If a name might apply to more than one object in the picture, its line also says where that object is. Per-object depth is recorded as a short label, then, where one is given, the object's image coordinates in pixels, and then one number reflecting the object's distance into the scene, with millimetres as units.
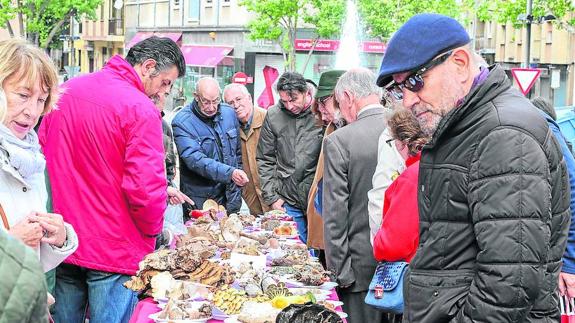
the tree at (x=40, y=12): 48594
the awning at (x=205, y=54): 44844
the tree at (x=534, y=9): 32438
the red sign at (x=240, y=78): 29381
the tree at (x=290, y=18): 39156
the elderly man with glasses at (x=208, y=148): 8352
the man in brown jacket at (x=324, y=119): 7066
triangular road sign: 20891
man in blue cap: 2730
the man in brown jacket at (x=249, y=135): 9242
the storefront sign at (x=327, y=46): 43344
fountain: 43031
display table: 4332
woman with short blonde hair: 3609
